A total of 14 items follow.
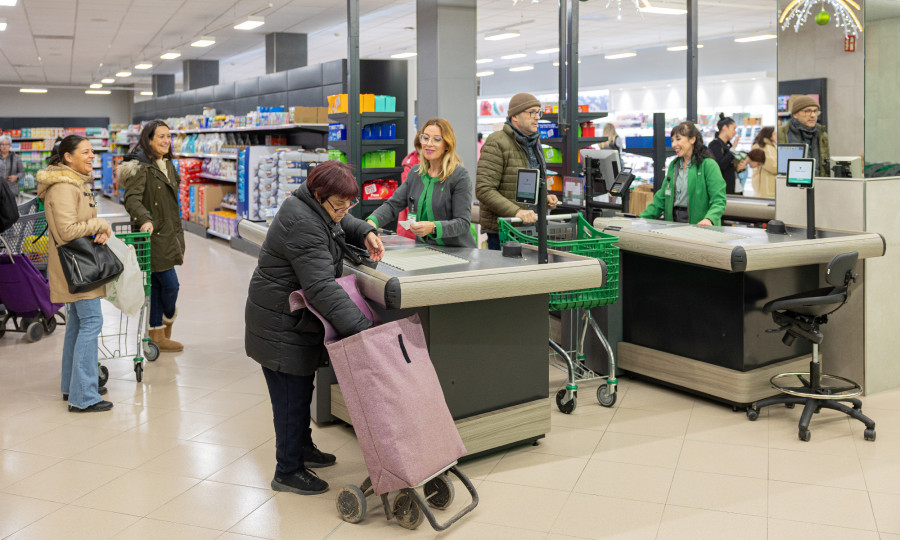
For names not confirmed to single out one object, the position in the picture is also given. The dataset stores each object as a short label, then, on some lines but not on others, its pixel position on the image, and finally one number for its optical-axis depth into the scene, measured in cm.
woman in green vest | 523
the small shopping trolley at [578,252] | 435
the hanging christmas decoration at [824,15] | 491
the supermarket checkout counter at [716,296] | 437
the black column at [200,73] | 1983
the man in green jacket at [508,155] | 478
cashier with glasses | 428
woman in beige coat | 450
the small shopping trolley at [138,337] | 529
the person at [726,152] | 773
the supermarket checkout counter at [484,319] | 341
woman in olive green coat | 565
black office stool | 405
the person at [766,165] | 792
